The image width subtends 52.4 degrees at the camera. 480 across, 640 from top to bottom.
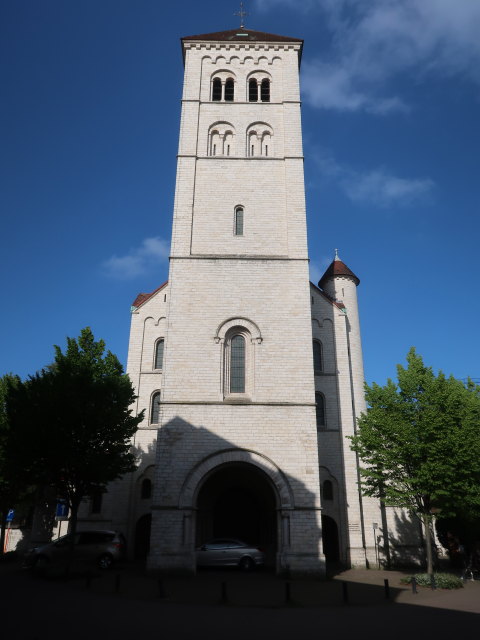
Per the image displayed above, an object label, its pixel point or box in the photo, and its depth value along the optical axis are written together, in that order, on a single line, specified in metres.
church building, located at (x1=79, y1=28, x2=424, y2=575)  18.80
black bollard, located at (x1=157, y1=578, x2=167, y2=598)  13.30
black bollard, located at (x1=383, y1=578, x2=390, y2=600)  13.83
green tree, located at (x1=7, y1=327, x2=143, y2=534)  18.53
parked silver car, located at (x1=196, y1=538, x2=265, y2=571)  19.66
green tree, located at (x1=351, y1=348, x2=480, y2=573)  17.69
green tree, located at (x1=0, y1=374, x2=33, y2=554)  18.61
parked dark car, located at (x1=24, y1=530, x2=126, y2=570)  18.92
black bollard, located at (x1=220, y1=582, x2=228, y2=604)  12.87
